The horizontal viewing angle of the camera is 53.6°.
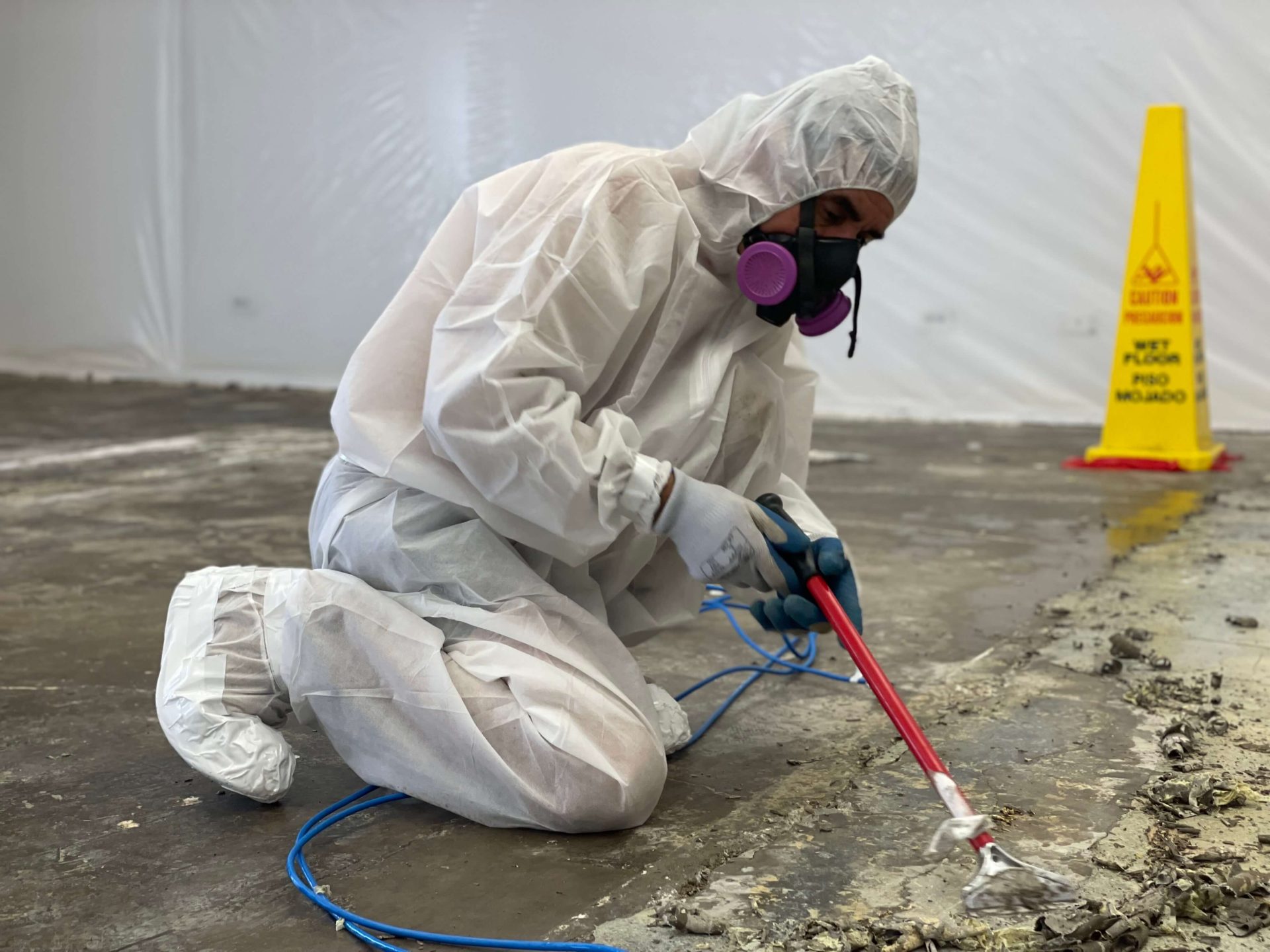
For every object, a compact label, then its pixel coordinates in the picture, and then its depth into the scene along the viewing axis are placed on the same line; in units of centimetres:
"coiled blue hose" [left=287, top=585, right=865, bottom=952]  128
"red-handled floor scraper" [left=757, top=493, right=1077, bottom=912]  131
